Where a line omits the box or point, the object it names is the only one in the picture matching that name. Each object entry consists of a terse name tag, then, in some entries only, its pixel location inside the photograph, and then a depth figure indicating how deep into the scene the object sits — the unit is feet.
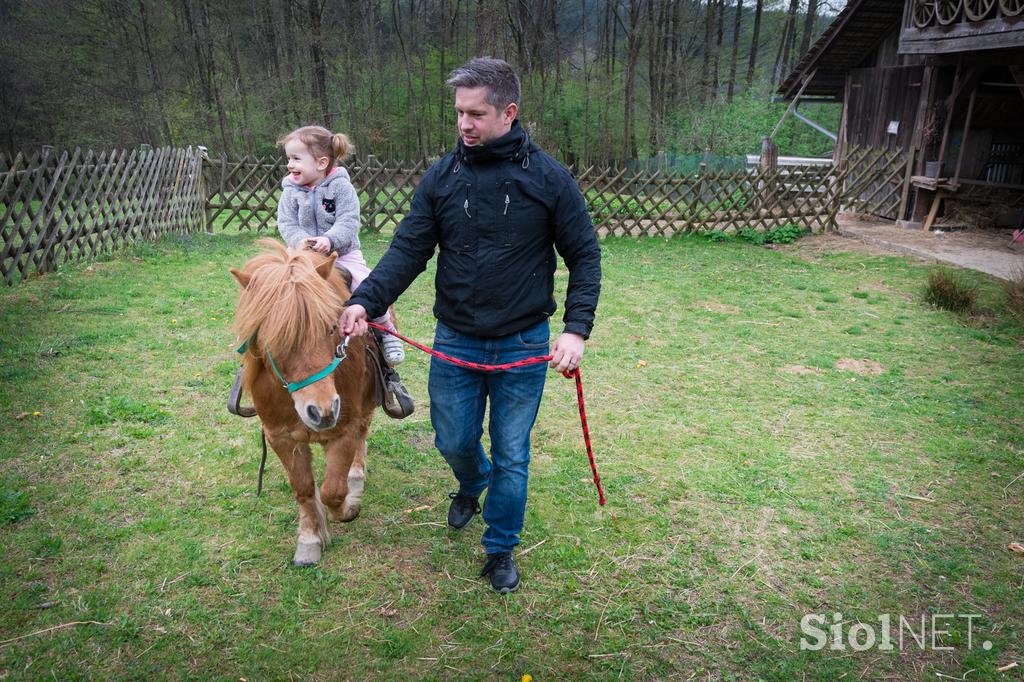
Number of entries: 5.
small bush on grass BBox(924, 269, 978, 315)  22.27
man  7.75
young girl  10.57
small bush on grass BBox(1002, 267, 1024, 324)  20.70
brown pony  7.48
